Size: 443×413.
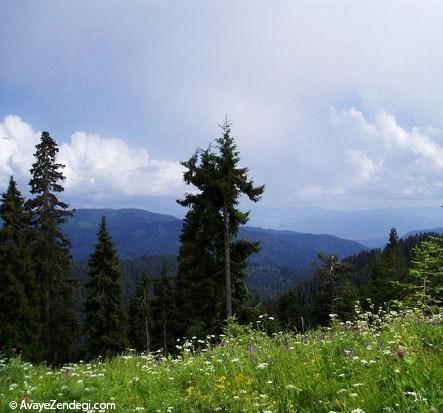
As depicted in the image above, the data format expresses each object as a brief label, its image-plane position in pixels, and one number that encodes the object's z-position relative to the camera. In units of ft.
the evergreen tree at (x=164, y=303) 160.45
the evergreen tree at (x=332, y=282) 132.67
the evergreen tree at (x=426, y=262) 34.13
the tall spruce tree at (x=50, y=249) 115.75
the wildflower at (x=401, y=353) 16.19
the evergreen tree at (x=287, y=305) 205.54
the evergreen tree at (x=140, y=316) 162.40
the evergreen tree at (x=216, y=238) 78.24
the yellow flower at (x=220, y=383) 18.29
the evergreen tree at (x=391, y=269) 146.35
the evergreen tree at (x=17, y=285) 102.78
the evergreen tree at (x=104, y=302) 120.06
